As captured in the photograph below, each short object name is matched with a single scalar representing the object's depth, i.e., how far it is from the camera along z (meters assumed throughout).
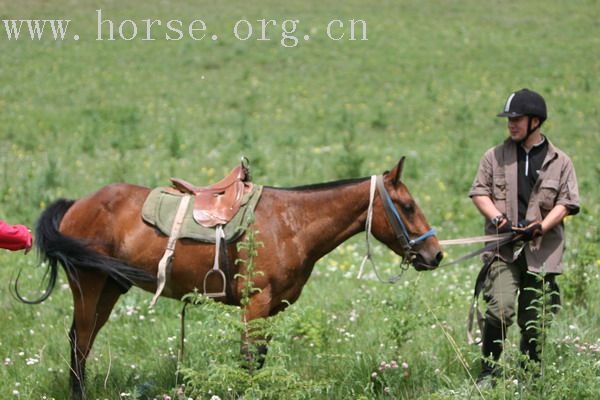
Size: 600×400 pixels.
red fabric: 10.04
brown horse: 11.40
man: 11.42
